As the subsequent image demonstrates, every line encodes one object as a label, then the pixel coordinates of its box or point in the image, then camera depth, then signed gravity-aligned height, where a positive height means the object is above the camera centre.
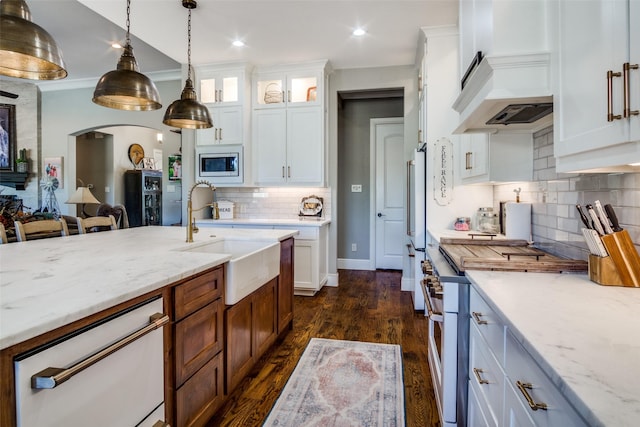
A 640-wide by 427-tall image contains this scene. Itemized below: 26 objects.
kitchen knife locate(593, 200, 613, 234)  1.21 -0.03
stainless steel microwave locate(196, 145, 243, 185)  4.44 +0.61
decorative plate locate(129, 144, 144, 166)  8.14 +1.36
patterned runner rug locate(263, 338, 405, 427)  1.83 -1.08
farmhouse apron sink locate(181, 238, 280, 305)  1.87 -0.33
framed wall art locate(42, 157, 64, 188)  5.76 +0.71
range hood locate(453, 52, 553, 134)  1.36 +0.50
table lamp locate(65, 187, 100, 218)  5.32 +0.21
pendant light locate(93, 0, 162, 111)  2.01 +0.74
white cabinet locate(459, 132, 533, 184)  2.13 +0.33
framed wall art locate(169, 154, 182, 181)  7.15 +0.92
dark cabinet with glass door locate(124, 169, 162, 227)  7.64 +0.31
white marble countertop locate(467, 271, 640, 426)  0.55 -0.28
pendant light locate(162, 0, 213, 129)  2.63 +0.75
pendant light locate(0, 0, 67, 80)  1.33 +0.69
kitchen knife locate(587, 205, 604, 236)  1.22 -0.04
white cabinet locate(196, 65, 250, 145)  4.39 +1.41
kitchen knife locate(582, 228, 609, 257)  1.21 -0.11
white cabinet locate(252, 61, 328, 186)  4.29 +1.08
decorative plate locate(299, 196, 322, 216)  4.58 +0.06
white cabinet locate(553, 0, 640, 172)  0.84 +0.36
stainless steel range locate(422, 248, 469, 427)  1.50 -0.58
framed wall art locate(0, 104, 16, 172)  5.64 +1.20
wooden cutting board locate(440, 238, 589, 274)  1.43 -0.22
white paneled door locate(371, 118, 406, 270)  5.38 +0.36
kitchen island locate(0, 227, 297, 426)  0.88 -0.27
